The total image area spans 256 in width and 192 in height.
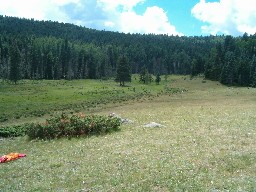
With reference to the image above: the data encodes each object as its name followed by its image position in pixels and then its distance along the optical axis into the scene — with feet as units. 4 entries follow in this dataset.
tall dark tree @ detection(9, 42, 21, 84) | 324.64
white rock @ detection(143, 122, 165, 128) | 89.73
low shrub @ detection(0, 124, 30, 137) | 111.34
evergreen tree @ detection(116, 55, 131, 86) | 347.41
